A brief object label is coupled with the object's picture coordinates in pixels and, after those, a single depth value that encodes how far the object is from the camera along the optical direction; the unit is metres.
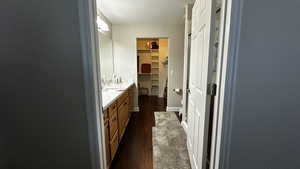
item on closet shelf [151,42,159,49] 5.26
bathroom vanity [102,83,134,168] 1.47
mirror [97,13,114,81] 2.54
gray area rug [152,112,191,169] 1.65
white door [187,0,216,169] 1.01
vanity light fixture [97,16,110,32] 2.36
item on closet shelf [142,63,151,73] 5.40
